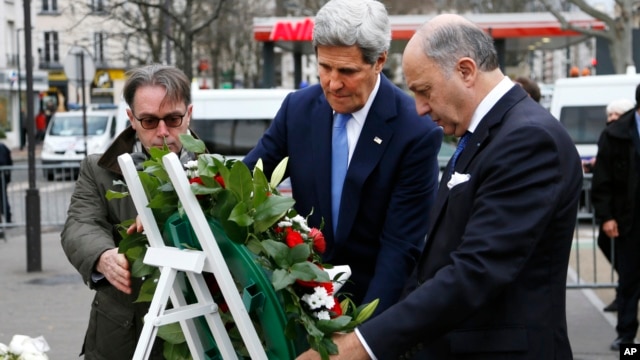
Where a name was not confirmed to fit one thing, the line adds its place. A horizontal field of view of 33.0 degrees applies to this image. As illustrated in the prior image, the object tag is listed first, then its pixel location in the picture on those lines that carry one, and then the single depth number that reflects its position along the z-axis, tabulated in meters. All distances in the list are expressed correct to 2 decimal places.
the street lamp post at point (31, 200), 12.31
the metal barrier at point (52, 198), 12.92
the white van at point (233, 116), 17.45
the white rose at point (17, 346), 2.96
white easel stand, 2.59
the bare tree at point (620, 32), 25.64
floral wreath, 2.67
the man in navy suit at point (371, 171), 3.39
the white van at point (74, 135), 29.33
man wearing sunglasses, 3.61
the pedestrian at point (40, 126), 48.06
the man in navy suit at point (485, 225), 2.66
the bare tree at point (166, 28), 20.26
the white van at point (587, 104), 17.59
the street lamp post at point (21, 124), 47.78
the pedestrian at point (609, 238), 9.23
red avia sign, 23.34
